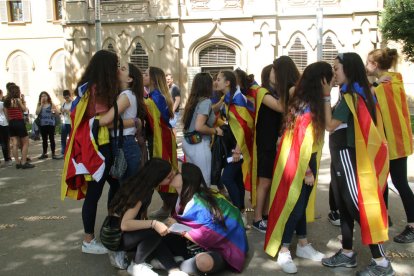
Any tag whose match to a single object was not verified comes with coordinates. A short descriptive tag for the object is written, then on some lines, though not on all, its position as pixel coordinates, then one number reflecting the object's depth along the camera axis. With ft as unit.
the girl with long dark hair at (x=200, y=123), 14.82
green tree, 52.70
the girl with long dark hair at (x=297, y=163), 11.53
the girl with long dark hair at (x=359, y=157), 10.84
